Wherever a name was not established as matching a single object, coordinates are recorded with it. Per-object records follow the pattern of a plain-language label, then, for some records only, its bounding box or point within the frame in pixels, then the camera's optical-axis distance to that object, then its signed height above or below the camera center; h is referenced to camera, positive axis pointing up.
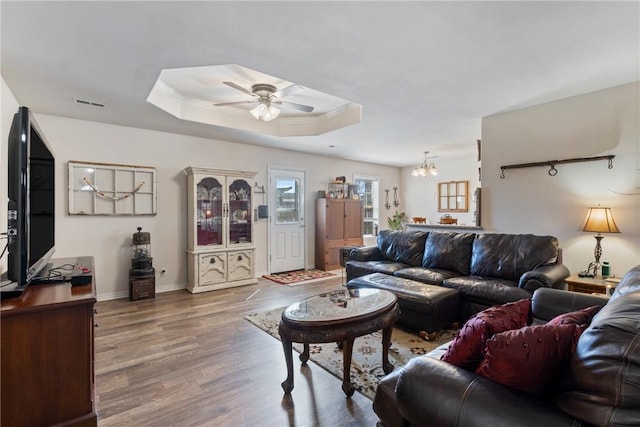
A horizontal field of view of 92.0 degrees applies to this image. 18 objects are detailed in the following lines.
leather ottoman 2.88 -0.88
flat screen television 1.54 +0.04
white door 5.96 -0.16
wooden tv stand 1.46 -0.73
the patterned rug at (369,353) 2.28 -1.21
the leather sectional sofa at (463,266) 2.99 -0.65
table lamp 3.12 -0.13
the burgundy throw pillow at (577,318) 1.24 -0.44
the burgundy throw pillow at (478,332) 1.20 -0.49
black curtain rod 3.29 +0.58
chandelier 6.43 +0.87
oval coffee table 1.96 -0.73
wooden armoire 6.32 -0.34
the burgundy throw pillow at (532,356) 1.00 -0.48
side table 2.85 -0.69
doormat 5.34 -1.18
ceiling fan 3.44 +1.30
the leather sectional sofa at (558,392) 0.82 -0.59
